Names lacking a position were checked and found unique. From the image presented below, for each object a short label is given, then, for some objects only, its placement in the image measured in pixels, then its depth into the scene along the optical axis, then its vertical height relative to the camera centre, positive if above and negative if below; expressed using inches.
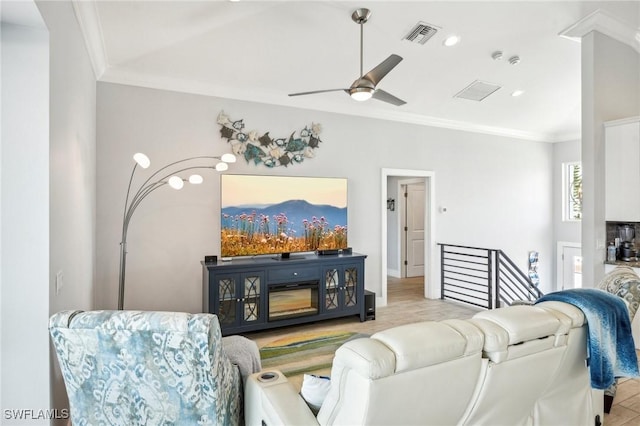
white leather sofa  51.8 -25.3
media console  162.9 -34.7
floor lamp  141.1 +14.2
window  291.3 +17.5
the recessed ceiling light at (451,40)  162.1 +74.5
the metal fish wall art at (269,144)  183.6 +35.9
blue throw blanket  75.2 -24.5
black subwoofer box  197.6 -47.5
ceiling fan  117.3 +41.9
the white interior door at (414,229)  332.2 -13.0
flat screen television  180.2 +0.2
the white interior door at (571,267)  285.4 -40.1
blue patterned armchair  59.5 -24.3
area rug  137.9 -55.2
